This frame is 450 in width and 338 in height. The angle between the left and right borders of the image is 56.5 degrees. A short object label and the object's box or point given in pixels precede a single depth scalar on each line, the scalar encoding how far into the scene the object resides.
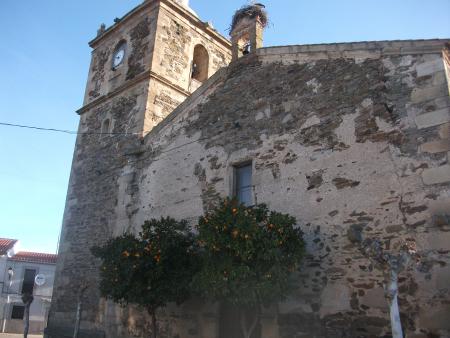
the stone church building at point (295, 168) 6.14
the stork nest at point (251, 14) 9.75
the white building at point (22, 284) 25.22
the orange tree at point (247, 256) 5.94
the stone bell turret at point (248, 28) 9.64
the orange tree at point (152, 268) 7.46
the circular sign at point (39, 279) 26.92
